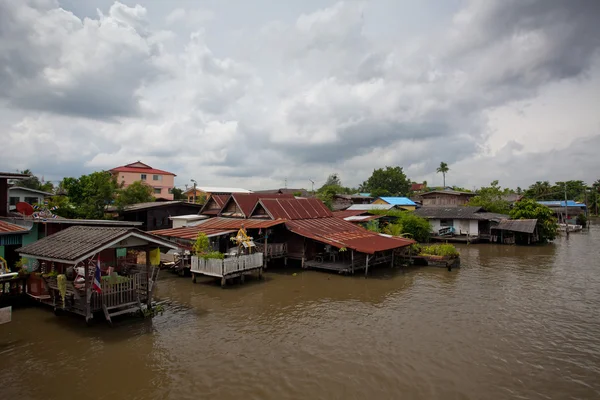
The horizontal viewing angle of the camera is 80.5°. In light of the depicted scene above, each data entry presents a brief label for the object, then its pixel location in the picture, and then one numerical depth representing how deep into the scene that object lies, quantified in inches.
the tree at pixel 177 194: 2574.8
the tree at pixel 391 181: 3465.8
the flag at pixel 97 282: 469.4
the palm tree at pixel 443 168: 4003.4
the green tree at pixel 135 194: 1551.4
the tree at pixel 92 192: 1288.1
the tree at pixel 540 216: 1583.4
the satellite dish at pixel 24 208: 676.5
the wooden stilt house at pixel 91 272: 467.5
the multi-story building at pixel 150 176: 2289.6
